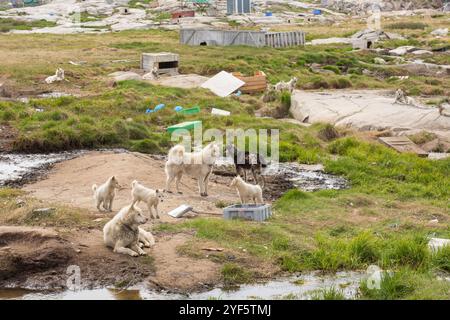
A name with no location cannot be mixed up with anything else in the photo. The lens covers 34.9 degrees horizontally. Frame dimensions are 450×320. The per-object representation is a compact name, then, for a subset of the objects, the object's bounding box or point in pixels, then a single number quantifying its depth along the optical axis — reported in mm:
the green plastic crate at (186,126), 19938
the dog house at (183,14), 69375
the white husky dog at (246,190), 13266
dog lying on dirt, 10398
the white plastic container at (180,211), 12376
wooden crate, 27938
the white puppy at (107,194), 12117
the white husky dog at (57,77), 28391
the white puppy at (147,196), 11930
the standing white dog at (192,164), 14141
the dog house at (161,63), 30983
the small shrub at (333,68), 35928
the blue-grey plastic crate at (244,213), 12391
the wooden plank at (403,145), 19094
